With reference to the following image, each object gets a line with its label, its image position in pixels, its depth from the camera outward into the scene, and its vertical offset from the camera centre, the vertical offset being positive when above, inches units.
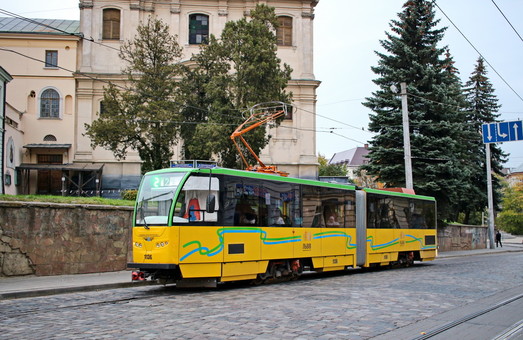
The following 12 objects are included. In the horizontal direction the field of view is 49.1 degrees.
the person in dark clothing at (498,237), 1916.3 -70.2
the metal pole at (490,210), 1728.6 +19.6
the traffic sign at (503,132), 1124.5 +176.2
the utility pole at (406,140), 1189.1 +160.6
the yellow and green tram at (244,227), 546.6 -10.2
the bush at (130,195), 1080.2 +43.5
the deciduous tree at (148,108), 1147.3 +223.1
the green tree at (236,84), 1249.4 +299.6
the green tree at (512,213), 3216.0 +19.6
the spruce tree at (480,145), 1895.9 +247.2
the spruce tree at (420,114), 1409.9 +259.0
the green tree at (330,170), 3051.2 +253.1
